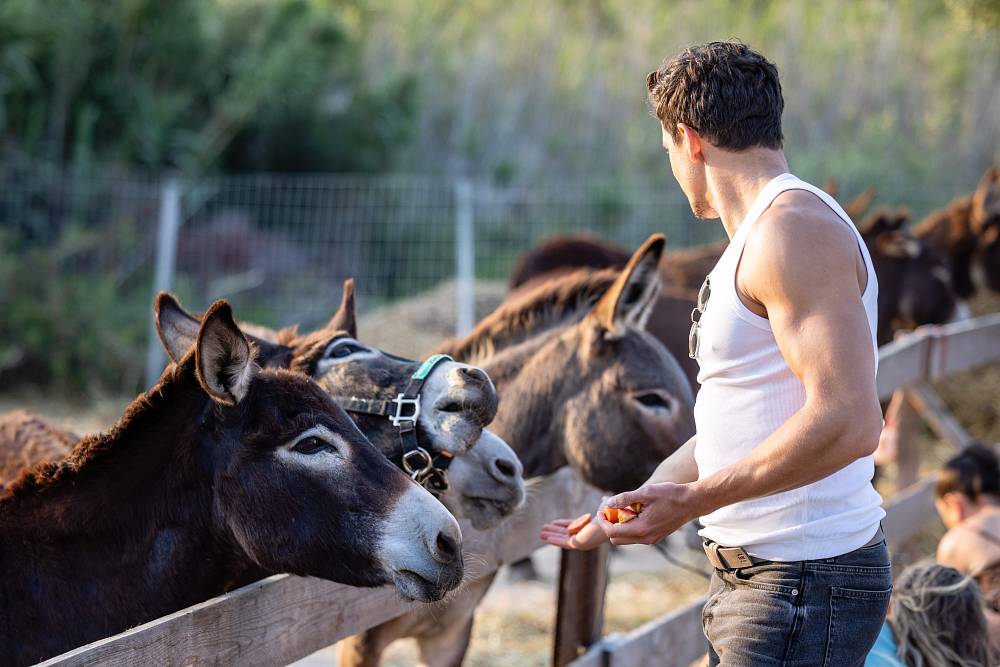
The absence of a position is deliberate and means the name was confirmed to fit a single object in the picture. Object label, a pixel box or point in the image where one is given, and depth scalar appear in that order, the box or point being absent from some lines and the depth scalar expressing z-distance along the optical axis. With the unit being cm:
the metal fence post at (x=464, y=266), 1887
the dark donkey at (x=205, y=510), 445
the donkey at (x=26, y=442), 639
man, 346
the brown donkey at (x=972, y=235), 1681
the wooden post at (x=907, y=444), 1268
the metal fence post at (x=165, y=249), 1950
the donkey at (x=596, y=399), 716
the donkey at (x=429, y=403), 539
